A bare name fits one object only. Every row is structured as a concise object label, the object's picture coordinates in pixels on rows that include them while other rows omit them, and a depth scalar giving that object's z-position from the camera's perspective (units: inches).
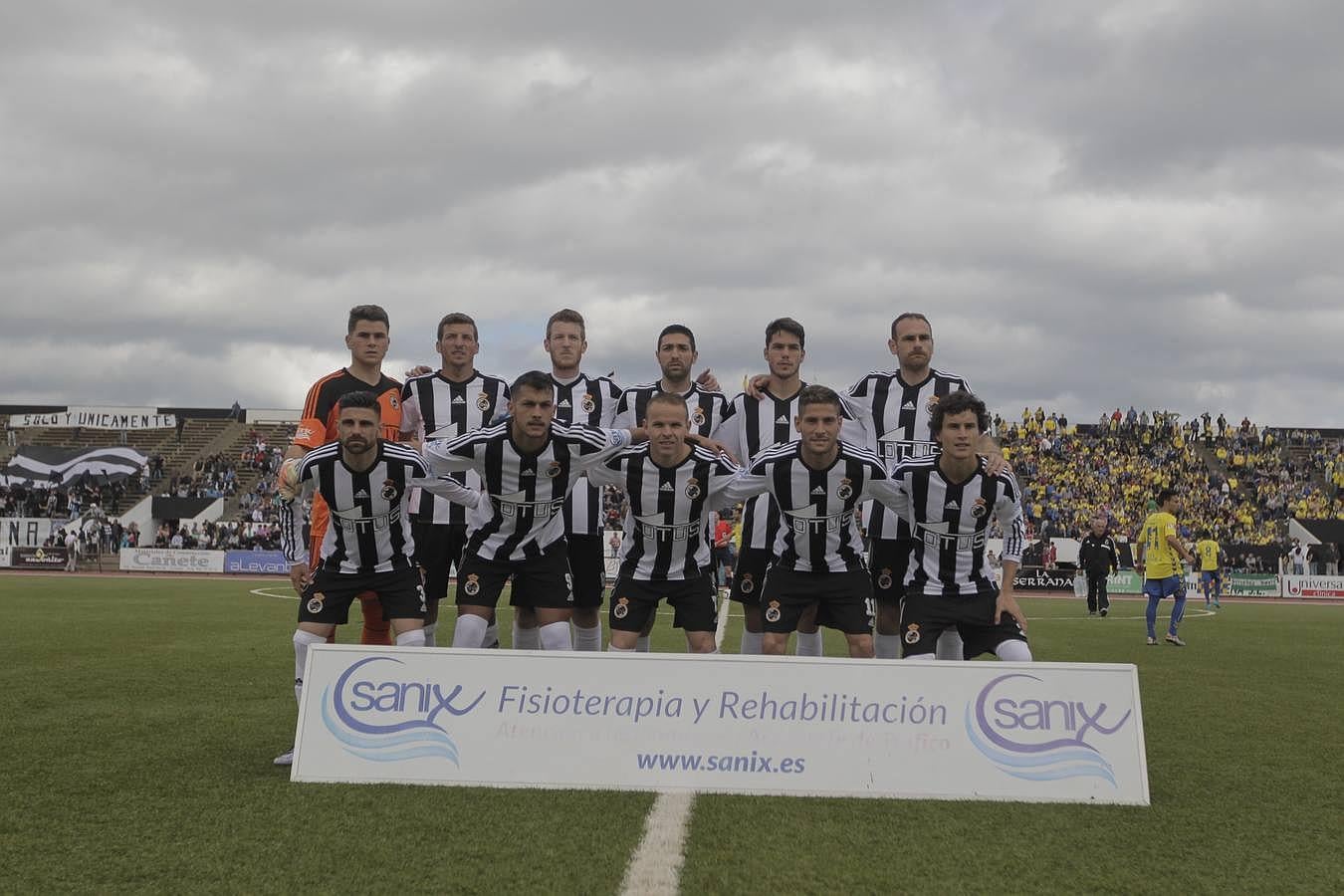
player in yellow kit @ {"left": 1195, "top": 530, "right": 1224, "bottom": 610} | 770.2
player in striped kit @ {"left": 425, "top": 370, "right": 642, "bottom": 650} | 225.1
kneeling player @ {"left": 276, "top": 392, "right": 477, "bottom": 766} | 211.9
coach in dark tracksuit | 687.1
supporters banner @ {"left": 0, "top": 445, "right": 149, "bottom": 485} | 1465.3
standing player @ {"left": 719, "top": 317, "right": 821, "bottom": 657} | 247.9
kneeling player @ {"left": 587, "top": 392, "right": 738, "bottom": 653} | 225.5
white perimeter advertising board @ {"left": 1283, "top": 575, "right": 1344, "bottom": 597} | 1166.3
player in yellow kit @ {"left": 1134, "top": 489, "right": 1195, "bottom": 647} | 501.7
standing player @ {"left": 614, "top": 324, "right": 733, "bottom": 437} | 253.6
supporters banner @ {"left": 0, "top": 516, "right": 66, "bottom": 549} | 1424.7
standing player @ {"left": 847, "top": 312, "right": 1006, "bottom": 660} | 246.5
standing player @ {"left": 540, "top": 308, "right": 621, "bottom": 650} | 254.1
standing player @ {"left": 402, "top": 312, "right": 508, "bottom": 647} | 255.9
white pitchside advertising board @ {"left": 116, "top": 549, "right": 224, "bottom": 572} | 1243.2
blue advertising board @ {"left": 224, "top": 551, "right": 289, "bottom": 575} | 1220.5
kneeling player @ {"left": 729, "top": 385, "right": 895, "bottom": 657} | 222.2
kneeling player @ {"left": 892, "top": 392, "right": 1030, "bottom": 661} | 213.8
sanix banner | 179.3
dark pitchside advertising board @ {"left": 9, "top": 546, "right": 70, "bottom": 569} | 1280.8
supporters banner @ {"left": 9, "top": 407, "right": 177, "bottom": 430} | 1961.1
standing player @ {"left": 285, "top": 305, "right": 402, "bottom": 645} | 233.1
